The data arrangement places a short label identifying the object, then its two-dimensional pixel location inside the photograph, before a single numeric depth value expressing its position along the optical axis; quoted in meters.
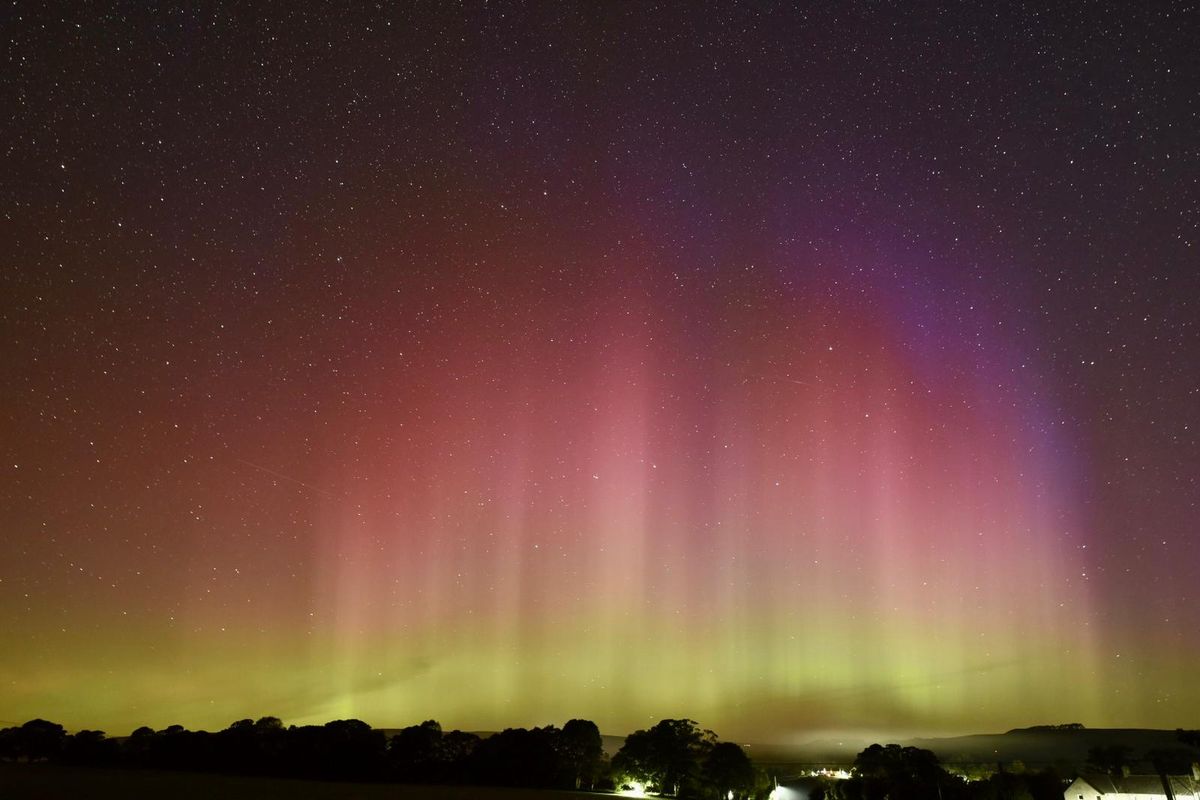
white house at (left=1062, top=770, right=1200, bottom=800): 89.56
